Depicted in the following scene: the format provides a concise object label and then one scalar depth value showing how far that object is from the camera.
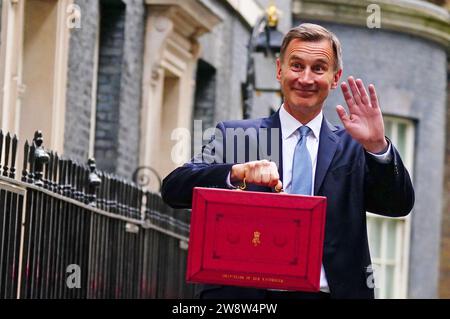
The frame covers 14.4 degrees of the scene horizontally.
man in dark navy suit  5.96
